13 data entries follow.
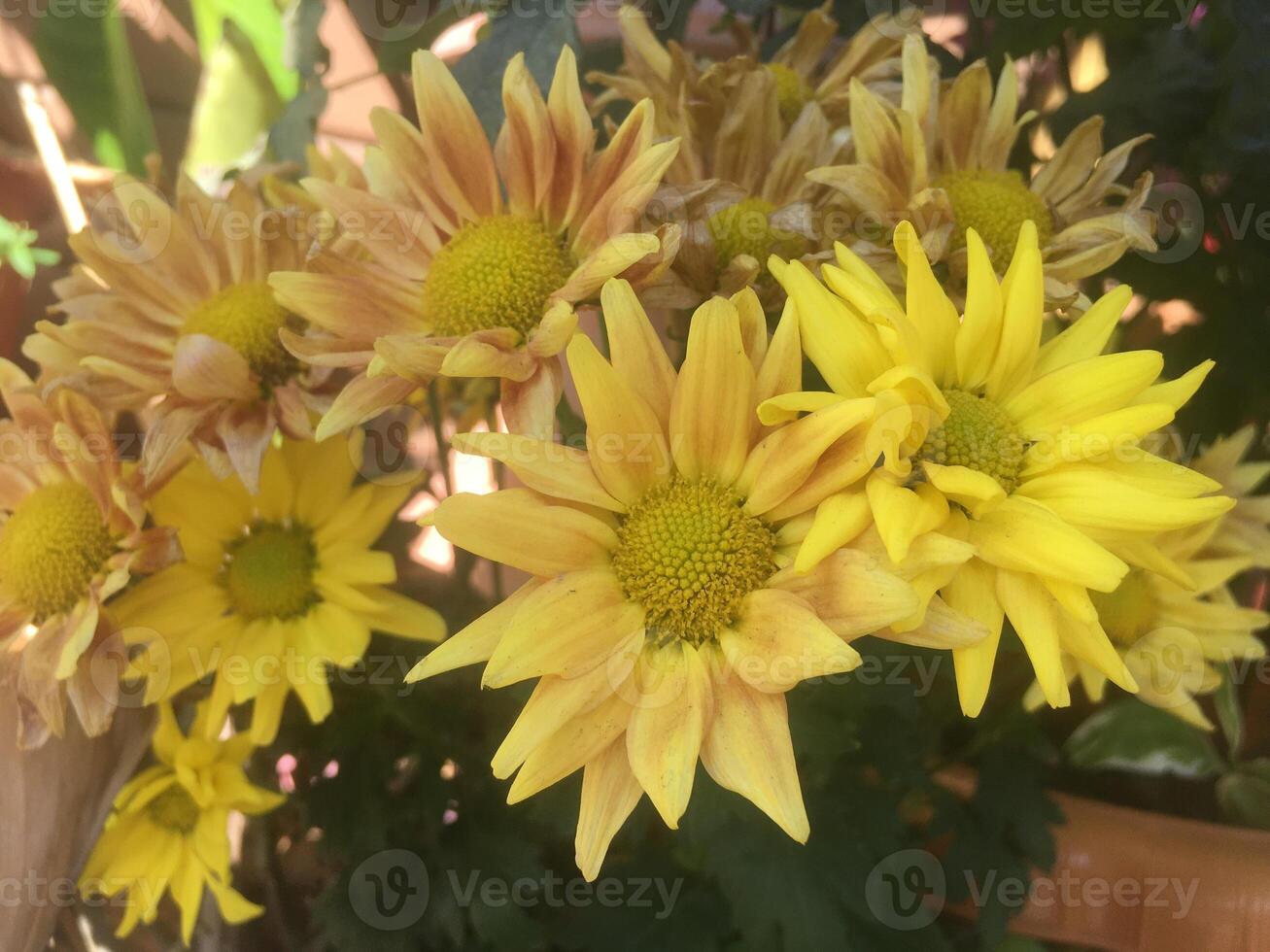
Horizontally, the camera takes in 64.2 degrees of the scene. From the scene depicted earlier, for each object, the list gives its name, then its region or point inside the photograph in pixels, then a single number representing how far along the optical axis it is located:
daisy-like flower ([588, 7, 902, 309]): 0.12
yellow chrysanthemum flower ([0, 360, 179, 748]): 0.13
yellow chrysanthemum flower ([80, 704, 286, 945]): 0.15
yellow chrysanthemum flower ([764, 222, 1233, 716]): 0.10
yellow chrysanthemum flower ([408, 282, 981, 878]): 0.10
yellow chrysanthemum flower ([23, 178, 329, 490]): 0.13
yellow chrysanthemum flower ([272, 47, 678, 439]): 0.11
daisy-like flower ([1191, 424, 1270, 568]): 0.16
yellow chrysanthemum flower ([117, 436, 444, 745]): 0.14
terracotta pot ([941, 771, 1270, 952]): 0.16
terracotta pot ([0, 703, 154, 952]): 0.14
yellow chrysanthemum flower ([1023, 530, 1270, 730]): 0.14
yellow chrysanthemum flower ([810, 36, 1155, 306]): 0.12
